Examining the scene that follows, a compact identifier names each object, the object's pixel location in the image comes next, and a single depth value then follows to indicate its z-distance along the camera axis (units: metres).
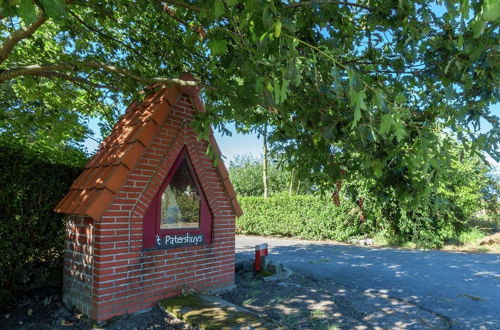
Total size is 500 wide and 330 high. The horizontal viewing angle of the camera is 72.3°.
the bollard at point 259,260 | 7.29
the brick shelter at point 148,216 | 4.49
